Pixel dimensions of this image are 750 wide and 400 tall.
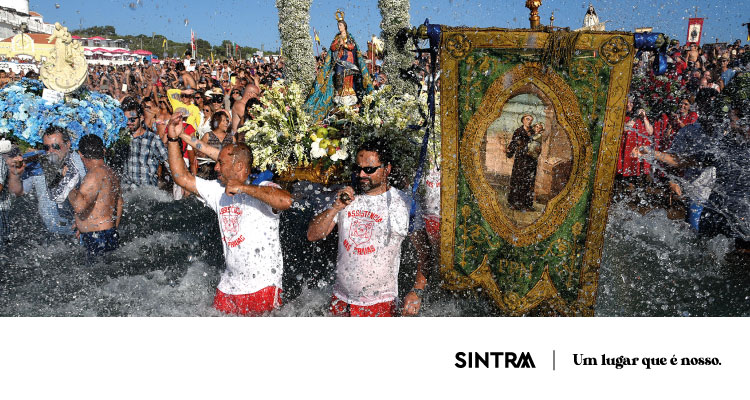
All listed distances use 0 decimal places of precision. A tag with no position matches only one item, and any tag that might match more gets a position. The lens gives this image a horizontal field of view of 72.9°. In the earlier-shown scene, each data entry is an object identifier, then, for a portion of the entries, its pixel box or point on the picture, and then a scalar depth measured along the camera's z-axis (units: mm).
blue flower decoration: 5160
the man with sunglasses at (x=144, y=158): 6086
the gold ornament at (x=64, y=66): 4801
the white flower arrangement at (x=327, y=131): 3527
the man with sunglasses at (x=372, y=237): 3176
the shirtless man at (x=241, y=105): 5199
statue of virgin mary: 5910
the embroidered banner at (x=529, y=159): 3051
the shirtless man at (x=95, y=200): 4121
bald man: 3240
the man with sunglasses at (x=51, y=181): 4445
